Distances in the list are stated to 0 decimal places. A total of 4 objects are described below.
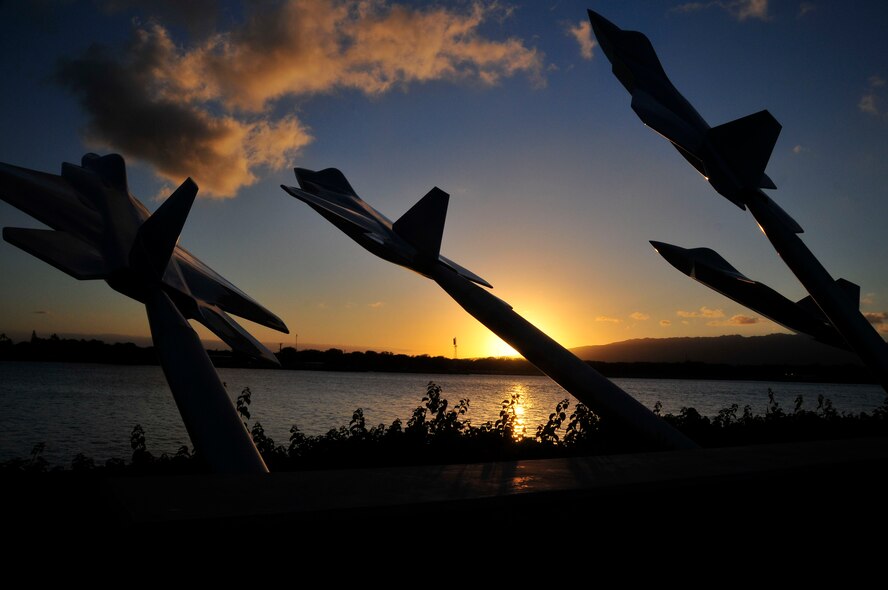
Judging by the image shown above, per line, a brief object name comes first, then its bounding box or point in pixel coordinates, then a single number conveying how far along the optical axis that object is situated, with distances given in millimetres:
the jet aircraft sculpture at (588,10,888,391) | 7992
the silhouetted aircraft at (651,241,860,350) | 8188
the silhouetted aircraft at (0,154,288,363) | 6063
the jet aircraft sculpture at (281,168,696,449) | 7266
